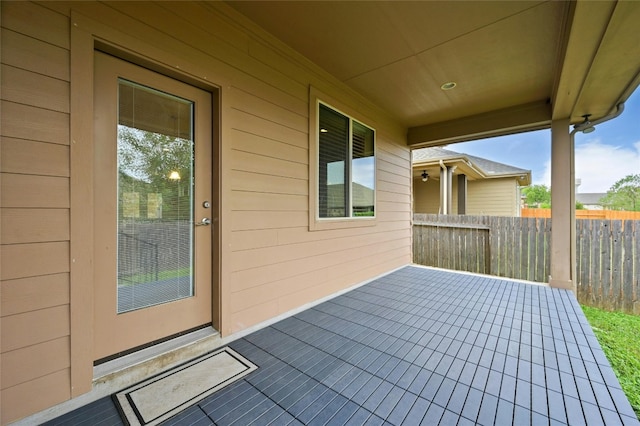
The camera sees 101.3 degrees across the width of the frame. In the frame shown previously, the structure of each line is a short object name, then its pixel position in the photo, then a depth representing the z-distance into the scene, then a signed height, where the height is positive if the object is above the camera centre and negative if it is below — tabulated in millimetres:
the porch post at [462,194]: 8719 +592
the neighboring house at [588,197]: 31250 +1835
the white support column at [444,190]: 7059 +591
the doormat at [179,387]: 1400 -1073
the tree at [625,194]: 11127 +834
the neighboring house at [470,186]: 7234 +929
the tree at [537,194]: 29525 +2048
